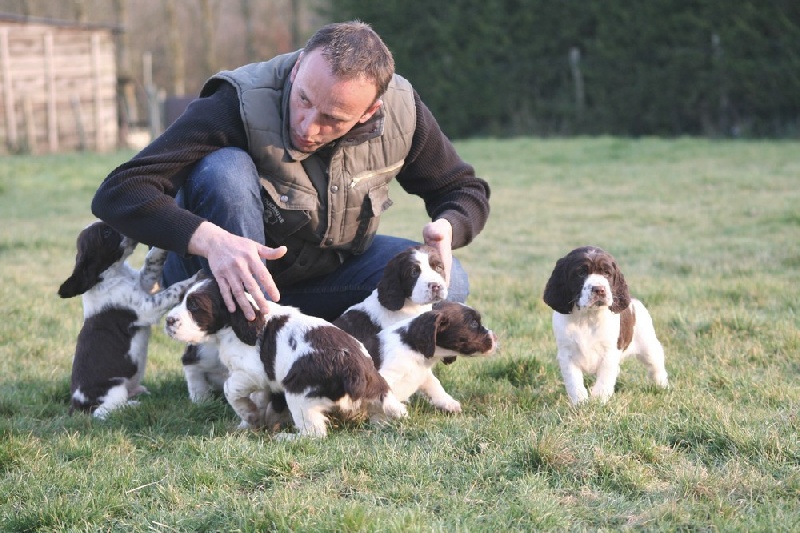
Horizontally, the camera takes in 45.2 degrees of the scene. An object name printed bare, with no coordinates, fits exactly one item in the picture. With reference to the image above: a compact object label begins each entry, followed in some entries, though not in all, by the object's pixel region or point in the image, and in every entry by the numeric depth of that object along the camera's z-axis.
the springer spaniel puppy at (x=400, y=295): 4.89
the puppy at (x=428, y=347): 4.66
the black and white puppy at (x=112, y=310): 5.11
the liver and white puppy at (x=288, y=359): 4.18
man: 4.24
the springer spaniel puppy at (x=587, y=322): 4.66
